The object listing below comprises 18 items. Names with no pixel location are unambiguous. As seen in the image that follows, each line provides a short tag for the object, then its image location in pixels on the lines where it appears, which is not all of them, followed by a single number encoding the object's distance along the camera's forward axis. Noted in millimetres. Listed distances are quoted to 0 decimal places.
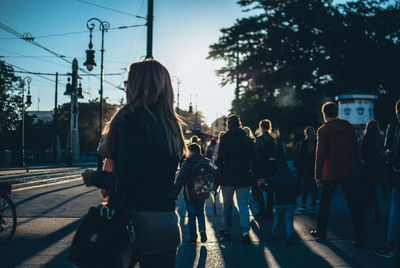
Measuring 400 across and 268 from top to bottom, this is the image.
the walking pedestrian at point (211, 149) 14075
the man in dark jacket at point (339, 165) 4848
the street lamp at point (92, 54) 17469
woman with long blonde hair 1664
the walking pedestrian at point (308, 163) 7660
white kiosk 13430
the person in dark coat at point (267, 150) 6527
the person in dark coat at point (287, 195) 5059
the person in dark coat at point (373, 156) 6352
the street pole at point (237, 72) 24503
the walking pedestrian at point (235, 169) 5234
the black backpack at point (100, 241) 1557
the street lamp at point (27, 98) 27550
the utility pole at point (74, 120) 27502
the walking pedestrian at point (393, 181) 4121
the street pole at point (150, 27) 10600
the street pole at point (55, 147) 32394
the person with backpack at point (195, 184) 4926
